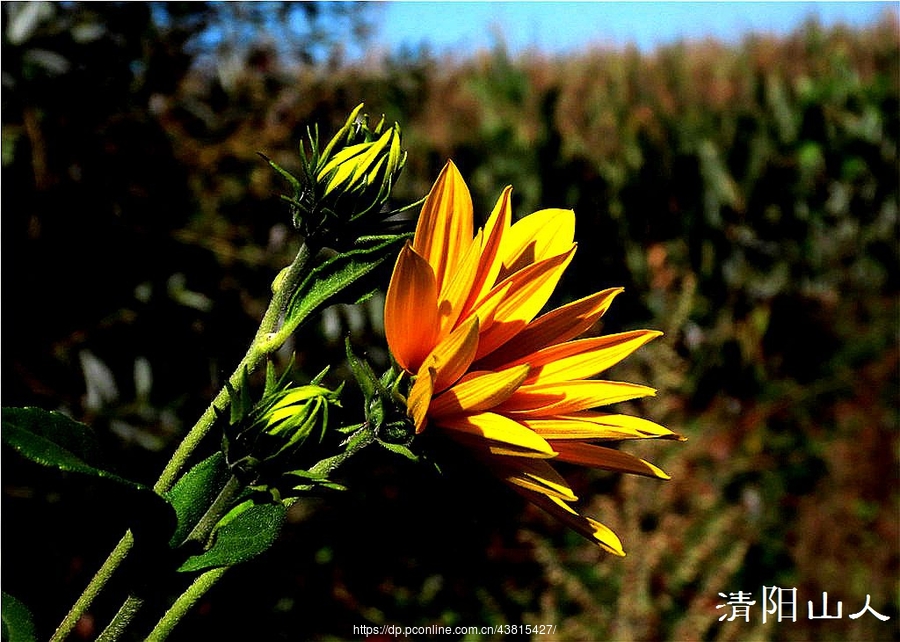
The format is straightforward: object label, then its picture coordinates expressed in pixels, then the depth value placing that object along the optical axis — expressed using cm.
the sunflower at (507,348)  41
